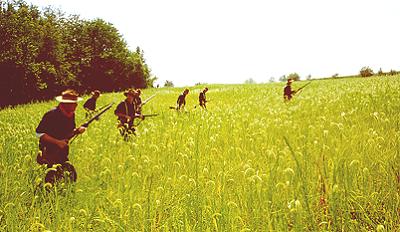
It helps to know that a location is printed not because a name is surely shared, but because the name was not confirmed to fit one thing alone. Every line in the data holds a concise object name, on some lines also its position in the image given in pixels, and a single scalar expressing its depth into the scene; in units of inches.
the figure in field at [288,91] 692.7
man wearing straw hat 239.3
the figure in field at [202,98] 689.5
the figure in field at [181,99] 627.7
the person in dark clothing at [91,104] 526.0
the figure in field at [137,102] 467.8
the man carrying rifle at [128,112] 413.7
